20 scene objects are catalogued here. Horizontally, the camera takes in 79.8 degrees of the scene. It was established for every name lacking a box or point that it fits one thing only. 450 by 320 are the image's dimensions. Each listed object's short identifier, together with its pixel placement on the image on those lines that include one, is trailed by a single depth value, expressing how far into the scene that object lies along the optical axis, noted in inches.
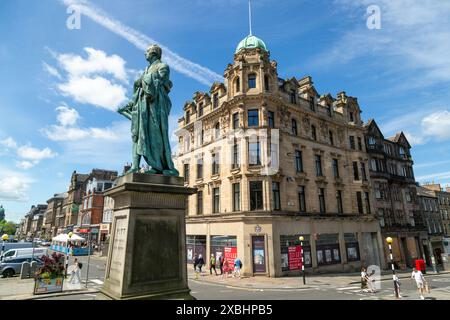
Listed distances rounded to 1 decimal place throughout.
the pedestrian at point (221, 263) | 980.9
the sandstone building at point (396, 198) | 1553.9
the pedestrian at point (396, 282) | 608.9
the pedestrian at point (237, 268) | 896.3
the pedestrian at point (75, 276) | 721.8
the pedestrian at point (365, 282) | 691.4
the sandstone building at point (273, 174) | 981.2
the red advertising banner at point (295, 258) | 975.0
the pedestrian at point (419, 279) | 623.2
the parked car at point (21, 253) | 1017.0
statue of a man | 248.1
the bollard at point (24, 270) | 825.2
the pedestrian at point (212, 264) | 995.2
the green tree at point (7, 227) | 5111.2
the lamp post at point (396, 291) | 604.8
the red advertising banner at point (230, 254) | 981.2
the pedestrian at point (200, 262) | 971.6
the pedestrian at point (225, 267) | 968.9
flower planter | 600.7
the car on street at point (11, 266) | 901.2
